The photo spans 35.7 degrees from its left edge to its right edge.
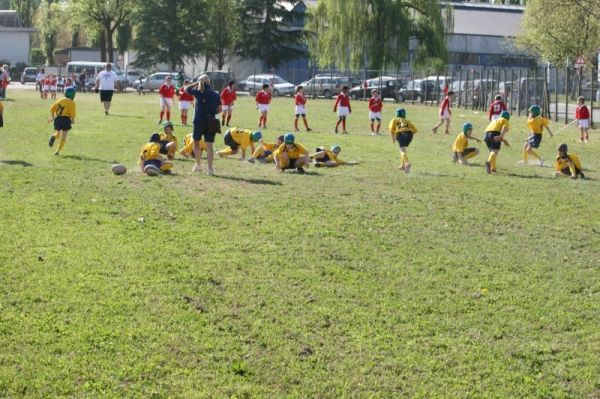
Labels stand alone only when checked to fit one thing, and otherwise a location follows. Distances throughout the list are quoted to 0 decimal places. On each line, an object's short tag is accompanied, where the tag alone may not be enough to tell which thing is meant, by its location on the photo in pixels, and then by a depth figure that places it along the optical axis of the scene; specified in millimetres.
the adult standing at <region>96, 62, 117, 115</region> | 33375
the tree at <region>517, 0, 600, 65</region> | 52138
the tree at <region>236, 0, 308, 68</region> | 79625
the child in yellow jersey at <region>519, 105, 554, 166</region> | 21938
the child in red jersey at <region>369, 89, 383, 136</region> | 31234
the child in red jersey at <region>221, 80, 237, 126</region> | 32094
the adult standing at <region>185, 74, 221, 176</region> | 17234
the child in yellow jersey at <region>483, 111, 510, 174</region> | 19889
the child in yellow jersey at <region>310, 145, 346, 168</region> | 20000
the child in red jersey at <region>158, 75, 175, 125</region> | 31109
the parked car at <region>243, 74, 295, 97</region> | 67375
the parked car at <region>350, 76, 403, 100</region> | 60625
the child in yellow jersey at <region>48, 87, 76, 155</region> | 19797
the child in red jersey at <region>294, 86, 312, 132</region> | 31375
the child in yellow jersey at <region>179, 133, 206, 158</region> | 20297
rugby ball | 16812
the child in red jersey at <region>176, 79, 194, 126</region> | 30547
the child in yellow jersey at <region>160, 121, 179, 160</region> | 19656
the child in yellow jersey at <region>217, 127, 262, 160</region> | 21250
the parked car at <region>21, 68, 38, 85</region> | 83938
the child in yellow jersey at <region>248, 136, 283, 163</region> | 20505
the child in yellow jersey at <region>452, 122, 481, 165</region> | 21531
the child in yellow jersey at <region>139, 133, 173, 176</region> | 17198
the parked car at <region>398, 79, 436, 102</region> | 57719
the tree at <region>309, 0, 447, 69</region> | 60156
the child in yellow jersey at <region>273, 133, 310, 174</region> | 18750
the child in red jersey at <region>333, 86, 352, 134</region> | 30938
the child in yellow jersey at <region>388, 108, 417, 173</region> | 19839
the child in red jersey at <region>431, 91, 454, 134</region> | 32138
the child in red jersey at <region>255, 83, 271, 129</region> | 31625
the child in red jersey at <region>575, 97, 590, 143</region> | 29812
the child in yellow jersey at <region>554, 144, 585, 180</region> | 19469
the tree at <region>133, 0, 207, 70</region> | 80938
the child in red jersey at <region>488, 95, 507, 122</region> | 27962
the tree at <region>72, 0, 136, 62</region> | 86562
